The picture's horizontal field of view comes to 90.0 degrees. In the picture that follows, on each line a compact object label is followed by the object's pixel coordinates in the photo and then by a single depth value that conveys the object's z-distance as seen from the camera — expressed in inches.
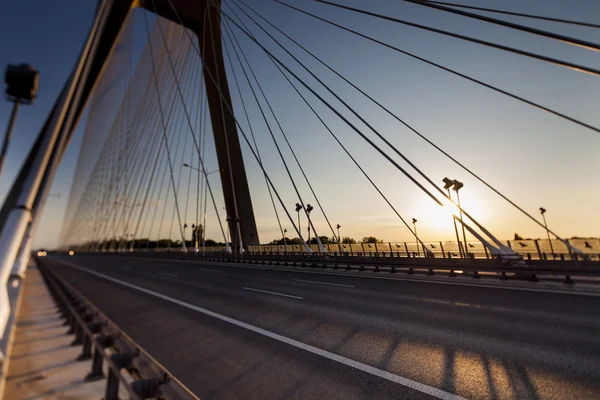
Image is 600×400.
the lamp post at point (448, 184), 906.7
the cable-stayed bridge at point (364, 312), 153.9
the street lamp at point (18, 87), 87.3
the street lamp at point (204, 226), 1386.6
